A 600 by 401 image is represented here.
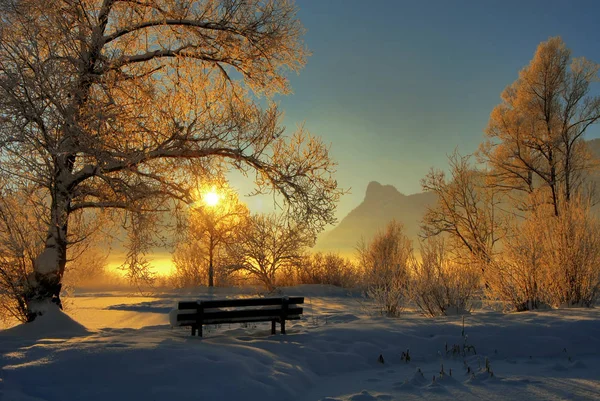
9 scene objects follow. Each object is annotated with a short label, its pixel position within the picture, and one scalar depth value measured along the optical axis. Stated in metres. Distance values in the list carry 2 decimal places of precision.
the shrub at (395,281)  11.48
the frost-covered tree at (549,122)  22.55
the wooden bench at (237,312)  8.37
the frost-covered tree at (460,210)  21.75
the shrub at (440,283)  11.20
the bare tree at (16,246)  10.11
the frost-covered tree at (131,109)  8.48
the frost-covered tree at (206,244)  11.32
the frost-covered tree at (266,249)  20.78
